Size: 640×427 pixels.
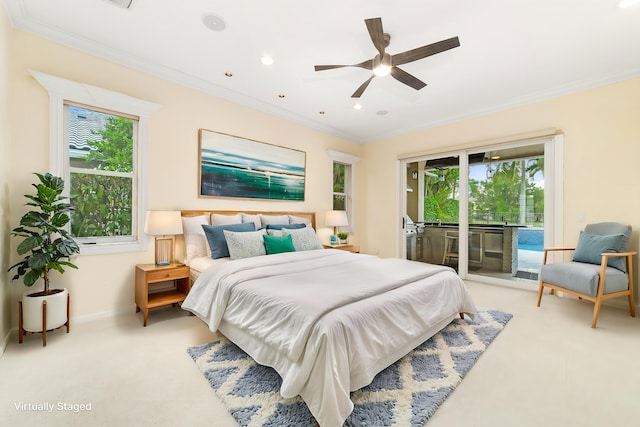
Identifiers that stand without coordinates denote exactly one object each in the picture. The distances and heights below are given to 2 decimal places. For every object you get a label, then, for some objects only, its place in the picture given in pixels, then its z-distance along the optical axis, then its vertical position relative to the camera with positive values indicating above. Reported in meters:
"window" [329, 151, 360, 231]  5.55 +0.57
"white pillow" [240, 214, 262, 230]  3.79 -0.12
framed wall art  3.67 +0.63
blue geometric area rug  1.52 -1.14
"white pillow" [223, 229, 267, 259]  3.03 -0.38
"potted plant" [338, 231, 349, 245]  5.06 -0.48
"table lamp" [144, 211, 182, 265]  2.90 -0.21
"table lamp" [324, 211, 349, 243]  4.83 -0.14
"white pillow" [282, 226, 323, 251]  3.58 -0.37
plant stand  2.27 -0.97
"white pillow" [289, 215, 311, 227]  4.28 -0.14
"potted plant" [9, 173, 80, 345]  2.24 -0.40
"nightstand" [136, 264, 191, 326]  2.75 -0.80
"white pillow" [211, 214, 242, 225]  3.52 -0.12
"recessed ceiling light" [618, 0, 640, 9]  2.14 +1.68
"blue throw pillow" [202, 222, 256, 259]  3.11 -0.35
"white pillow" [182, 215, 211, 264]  3.24 -0.35
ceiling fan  2.10 +1.37
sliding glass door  4.00 +0.07
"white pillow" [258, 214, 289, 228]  3.92 -0.12
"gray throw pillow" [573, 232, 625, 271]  2.99 -0.38
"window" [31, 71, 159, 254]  2.66 +0.54
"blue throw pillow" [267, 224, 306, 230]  3.83 -0.22
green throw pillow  3.24 -0.41
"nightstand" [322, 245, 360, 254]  4.65 -0.62
